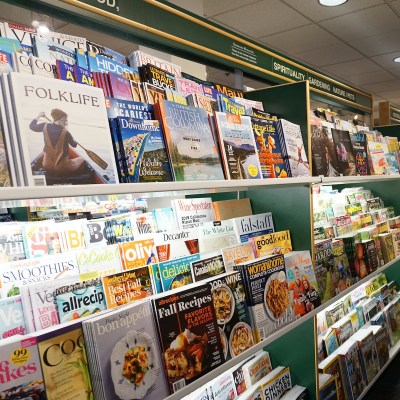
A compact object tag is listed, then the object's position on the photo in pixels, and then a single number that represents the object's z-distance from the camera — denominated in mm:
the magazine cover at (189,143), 1435
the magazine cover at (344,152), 2414
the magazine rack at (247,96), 1426
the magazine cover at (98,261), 1369
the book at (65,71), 1271
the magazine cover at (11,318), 1121
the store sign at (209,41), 1722
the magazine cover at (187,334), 1302
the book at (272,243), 1904
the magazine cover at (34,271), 1226
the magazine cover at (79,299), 1229
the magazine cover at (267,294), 1640
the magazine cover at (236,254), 1732
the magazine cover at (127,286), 1335
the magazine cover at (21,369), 981
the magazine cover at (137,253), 1486
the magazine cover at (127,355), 1142
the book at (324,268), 2102
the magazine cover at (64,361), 1060
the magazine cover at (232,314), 1499
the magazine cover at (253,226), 1971
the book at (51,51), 1314
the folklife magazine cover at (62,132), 1048
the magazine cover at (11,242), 1344
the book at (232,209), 2104
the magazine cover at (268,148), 1849
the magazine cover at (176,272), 1502
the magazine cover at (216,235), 1806
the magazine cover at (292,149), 1949
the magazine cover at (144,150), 1295
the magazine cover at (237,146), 1635
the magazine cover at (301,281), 1855
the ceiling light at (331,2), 4619
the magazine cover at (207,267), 1605
